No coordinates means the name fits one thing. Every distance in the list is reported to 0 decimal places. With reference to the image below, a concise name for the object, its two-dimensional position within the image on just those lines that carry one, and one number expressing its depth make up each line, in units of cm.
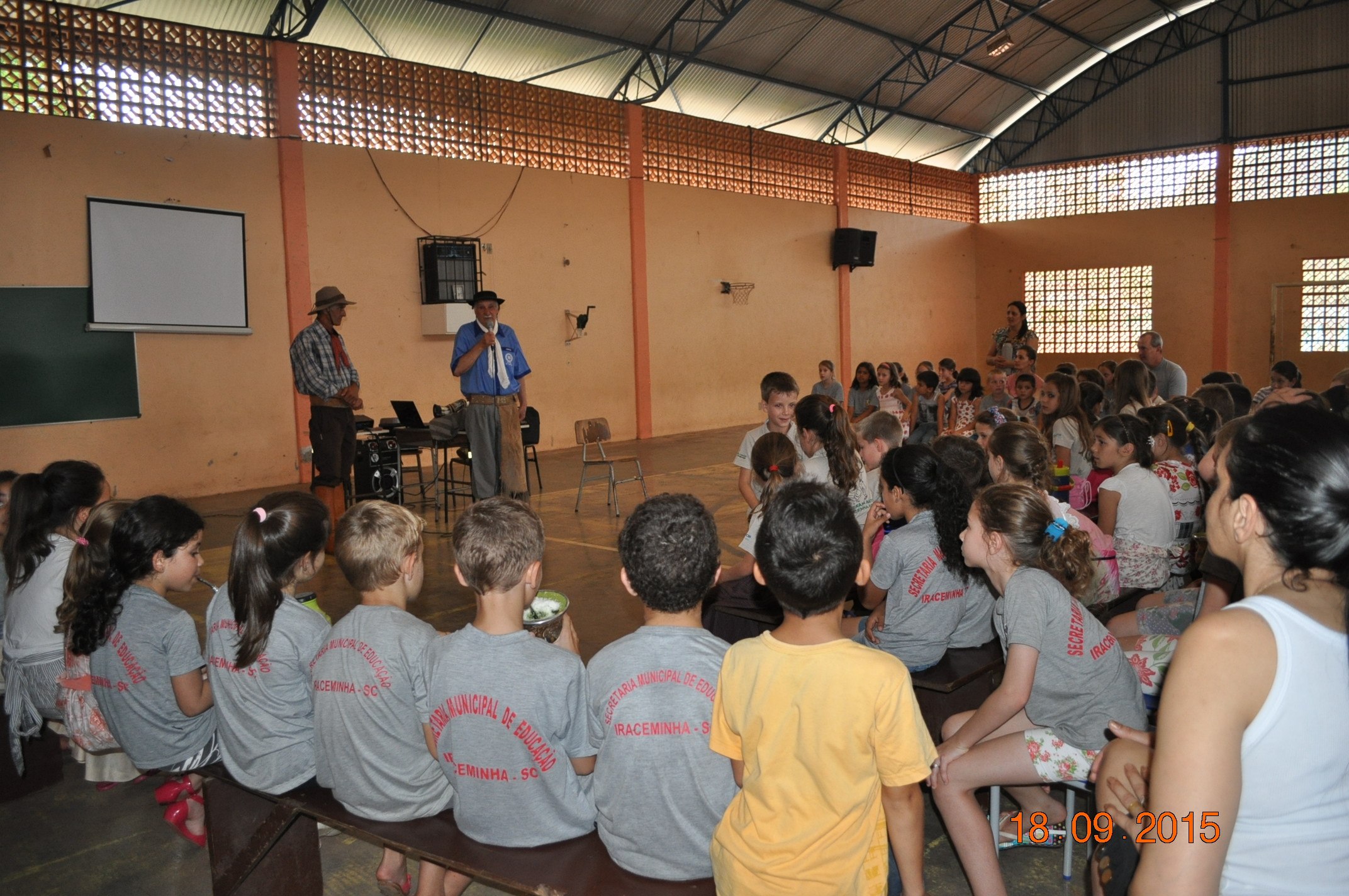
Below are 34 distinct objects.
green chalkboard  770
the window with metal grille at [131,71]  775
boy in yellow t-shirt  159
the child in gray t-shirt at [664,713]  177
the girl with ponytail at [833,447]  396
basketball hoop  1405
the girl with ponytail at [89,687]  253
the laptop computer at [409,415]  780
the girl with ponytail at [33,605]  301
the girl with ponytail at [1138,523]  360
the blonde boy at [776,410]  461
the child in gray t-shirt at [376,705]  213
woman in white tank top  111
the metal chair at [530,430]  824
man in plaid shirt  605
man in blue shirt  623
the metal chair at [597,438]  761
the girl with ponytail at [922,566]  272
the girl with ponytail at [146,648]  250
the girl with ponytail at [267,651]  231
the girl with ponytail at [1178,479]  383
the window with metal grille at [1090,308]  1714
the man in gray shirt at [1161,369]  798
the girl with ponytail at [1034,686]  217
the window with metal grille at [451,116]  958
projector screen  813
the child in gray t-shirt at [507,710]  187
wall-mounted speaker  1574
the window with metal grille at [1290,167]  1531
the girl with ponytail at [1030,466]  332
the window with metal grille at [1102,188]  1647
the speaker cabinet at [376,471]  728
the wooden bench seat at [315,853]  184
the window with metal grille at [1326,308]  1519
